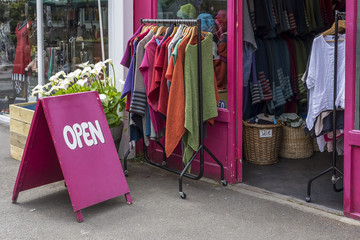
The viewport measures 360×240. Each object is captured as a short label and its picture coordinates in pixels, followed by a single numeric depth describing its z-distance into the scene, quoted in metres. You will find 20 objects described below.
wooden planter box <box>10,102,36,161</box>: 5.82
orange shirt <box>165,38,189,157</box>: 4.63
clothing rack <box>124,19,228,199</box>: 4.66
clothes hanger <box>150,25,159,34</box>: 5.09
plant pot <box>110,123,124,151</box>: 5.50
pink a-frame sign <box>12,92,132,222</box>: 4.24
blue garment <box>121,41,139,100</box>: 5.00
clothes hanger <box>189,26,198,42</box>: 4.67
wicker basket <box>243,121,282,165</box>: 5.88
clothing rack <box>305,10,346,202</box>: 4.25
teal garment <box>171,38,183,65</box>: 4.60
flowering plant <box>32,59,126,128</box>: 5.34
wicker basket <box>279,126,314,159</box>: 6.17
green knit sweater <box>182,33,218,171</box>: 4.65
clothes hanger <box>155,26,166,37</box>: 5.00
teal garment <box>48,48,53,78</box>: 6.73
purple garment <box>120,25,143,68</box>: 5.18
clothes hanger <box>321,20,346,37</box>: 4.43
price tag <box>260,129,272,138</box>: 5.87
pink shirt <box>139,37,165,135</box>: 4.84
